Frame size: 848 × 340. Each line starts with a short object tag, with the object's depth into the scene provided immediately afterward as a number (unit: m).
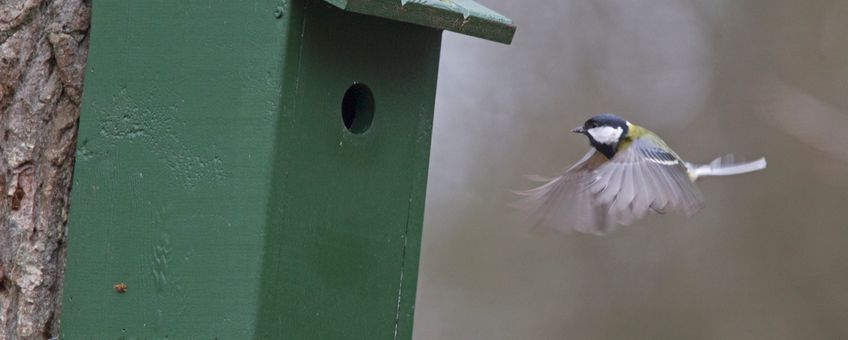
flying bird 7.43
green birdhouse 5.39
